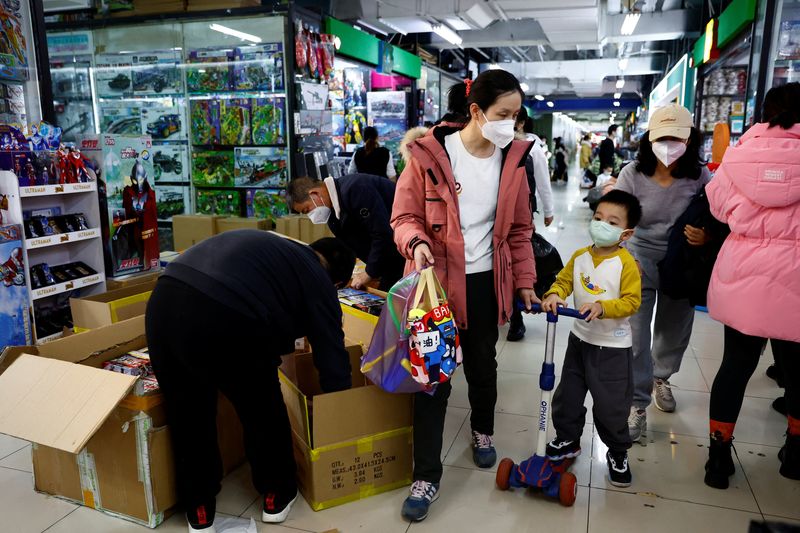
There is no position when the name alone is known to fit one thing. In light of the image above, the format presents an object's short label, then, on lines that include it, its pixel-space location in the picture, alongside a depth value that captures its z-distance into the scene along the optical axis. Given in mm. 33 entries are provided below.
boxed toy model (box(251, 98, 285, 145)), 5988
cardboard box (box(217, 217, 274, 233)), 5293
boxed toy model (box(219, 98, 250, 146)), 6109
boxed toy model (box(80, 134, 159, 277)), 3994
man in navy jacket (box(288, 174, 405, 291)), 3119
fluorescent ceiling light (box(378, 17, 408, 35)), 9848
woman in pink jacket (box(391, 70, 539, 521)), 2188
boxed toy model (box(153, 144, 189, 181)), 6441
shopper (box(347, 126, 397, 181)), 6535
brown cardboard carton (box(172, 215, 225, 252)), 5441
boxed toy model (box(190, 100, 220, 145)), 6223
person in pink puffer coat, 2150
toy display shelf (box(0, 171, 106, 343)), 3510
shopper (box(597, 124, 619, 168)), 11570
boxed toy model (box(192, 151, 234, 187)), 6324
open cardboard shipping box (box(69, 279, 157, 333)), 2879
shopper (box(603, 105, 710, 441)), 2619
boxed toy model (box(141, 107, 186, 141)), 6383
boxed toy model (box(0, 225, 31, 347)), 3291
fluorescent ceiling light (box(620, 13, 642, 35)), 9352
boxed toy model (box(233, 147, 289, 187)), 6109
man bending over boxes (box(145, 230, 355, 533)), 1917
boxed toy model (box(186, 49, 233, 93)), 6078
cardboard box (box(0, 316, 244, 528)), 2002
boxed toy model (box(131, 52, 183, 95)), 6289
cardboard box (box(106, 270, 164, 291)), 3514
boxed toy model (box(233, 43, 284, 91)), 5891
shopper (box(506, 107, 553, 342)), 4080
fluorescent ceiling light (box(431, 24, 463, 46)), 10047
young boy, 2340
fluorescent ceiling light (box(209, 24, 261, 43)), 5945
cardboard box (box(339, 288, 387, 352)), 2799
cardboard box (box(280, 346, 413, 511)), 2244
